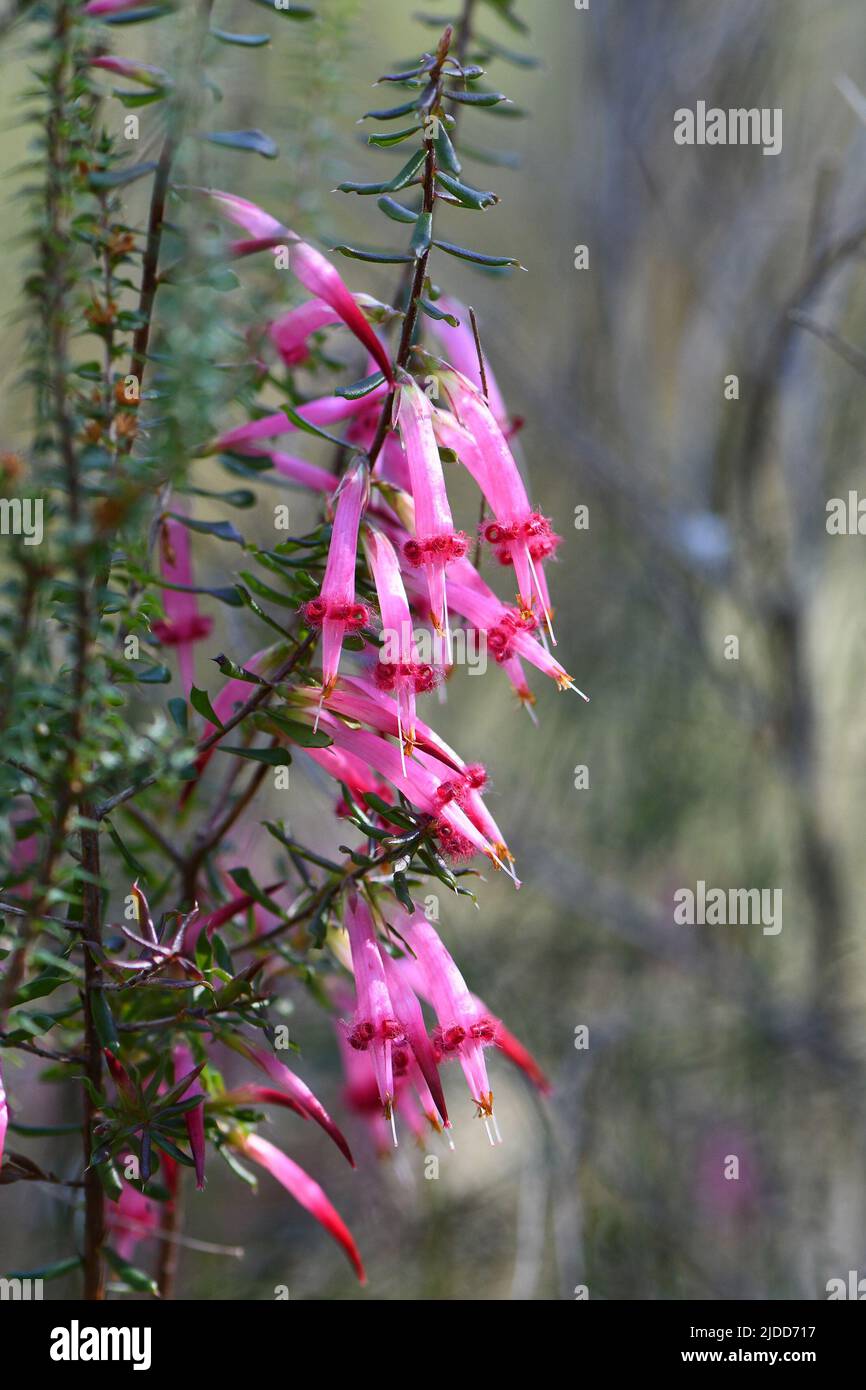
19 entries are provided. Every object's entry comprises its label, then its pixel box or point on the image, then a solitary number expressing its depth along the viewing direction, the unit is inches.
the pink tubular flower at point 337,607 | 21.8
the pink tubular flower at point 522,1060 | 23.2
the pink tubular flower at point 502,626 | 22.4
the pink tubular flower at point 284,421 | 23.1
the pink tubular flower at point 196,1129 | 22.2
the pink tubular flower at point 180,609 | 23.7
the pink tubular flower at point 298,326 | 23.2
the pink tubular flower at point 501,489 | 22.3
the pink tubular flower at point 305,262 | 22.3
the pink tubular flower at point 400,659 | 21.9
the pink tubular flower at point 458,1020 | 22.4
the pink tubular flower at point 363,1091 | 26.2
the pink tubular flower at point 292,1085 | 22.7
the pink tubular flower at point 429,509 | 21.9
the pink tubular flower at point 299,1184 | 23.2
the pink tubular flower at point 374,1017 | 22.2
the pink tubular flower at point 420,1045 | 22.3
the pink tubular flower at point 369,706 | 22.2
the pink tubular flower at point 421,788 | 22.0
